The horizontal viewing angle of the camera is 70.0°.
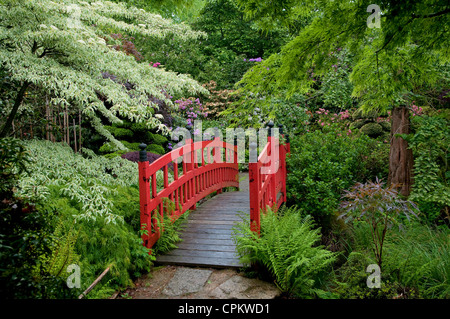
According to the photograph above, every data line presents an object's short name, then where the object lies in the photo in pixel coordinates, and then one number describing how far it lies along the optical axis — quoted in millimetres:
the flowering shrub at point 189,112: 10297
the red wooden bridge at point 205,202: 3609
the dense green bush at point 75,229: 1976
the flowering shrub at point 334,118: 9355
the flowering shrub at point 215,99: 12218
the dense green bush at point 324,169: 5328
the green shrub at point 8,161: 2023
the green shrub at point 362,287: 2834
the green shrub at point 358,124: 9367
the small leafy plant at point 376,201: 3041
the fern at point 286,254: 3090
